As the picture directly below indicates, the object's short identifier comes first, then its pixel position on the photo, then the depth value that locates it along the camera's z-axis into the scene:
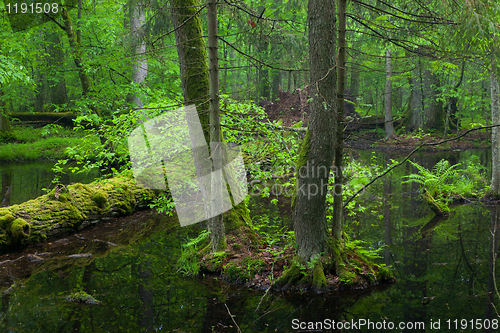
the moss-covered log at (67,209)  6.98
